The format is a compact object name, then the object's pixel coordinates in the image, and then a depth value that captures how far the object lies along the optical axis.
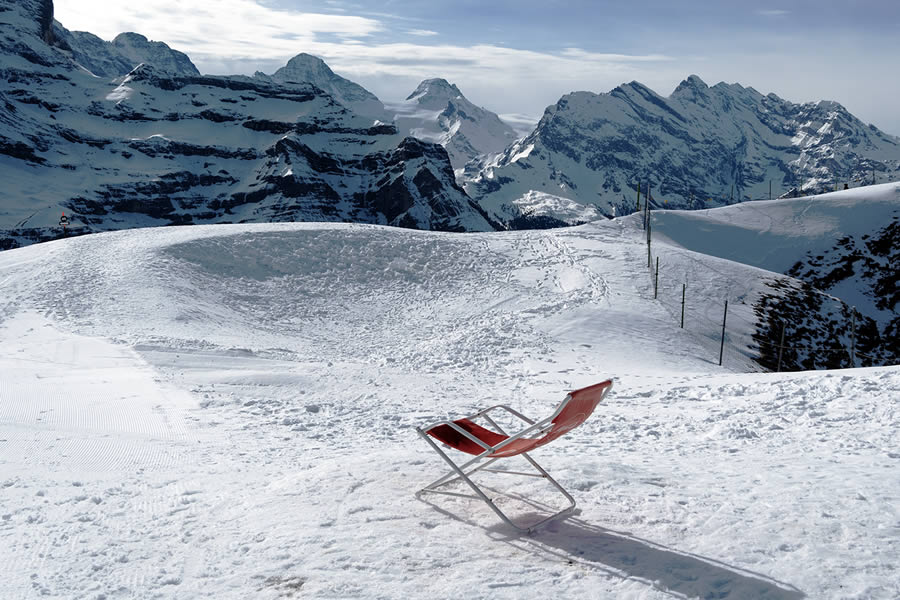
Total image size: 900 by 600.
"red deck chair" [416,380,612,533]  7.43
